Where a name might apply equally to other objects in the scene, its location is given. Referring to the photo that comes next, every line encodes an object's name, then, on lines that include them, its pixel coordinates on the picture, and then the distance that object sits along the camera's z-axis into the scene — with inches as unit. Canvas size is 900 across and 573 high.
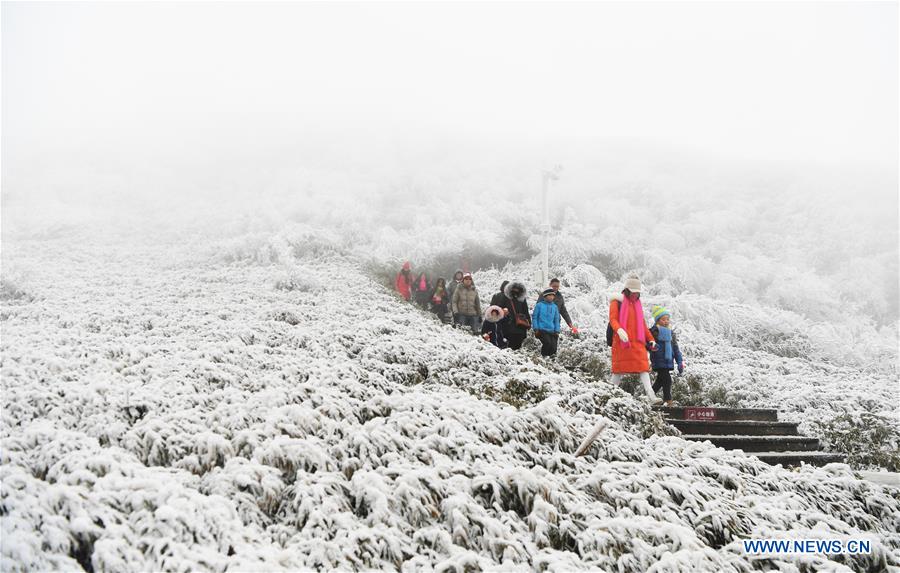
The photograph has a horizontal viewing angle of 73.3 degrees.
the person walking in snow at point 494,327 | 402.9
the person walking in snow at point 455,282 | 527.0
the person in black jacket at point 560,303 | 411.0
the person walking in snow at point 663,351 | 360.5
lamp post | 609.6
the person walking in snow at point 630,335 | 324.8
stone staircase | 300.0
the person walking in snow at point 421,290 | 617.3
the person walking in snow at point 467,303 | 497.4
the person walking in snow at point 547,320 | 392.5
